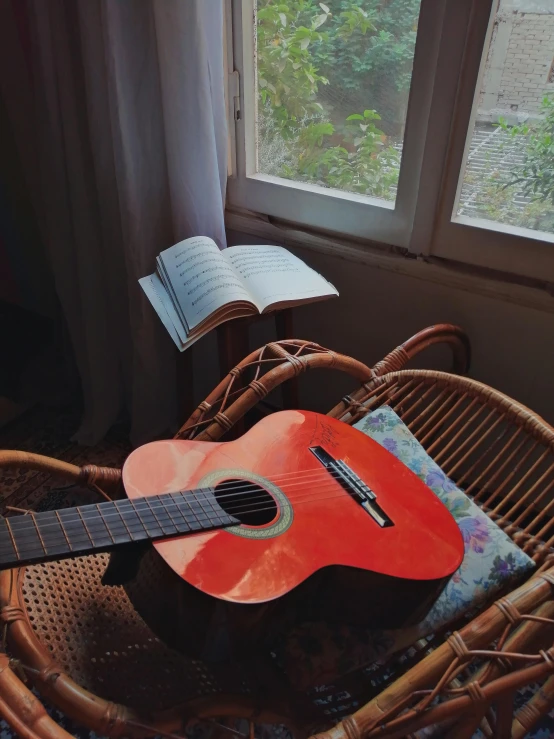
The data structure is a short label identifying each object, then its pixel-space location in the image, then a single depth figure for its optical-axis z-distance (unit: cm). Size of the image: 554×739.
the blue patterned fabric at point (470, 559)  75
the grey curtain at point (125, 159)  114
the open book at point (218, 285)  104
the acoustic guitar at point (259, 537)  61
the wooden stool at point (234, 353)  113
